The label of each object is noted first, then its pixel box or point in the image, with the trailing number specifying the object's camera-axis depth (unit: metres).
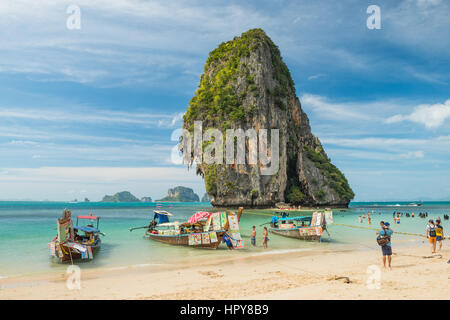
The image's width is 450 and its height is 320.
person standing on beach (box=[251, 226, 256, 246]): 21.52
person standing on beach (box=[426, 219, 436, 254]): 16.11
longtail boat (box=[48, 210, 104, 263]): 15.67
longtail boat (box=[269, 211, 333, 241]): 23.33
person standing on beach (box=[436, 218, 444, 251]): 16.70
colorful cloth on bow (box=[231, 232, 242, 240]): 19.39
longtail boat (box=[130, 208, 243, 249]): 19.36
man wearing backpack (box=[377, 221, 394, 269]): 11.47
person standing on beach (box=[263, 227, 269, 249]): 20.83
